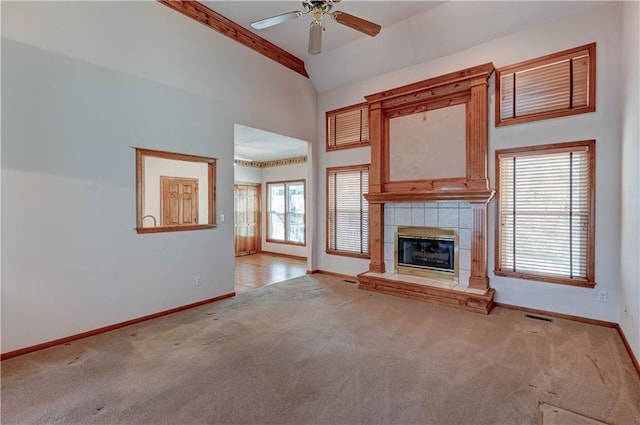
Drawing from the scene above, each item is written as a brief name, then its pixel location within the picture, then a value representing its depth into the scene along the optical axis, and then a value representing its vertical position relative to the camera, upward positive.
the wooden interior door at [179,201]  4.48 +0.11
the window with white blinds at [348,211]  5.76 -0.06
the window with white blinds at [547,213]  3.67 -0.06
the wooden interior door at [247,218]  8.96 -0.32
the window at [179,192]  4.17 +0.24
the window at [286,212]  8.74 -0.12
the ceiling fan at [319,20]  2.92 +1.89
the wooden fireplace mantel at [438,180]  4.22 +0.49
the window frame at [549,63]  3.60 +1.61
